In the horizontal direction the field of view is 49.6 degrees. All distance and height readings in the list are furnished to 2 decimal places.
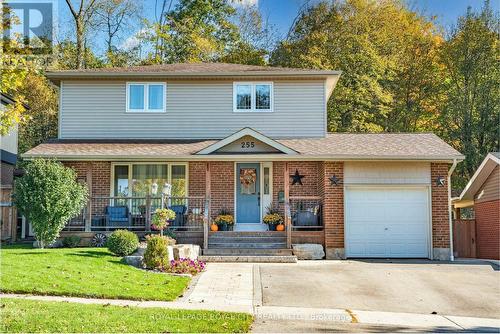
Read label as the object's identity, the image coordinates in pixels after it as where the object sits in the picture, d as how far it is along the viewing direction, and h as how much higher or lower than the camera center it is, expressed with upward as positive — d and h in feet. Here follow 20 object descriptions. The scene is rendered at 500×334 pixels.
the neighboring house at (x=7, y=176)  56.49 +3.78
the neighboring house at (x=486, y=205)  63.26 -0.44
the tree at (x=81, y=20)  108.37 +37.87
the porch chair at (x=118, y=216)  57.21 -1.38
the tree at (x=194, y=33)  113.19 +37.12
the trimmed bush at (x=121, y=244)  45.62 -3.45
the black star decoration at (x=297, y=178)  61.31 +2.76
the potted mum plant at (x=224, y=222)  57.98 -2.08
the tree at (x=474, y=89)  95.35 +20.15
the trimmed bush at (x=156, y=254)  42.16 -4.01
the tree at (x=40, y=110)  101.14 +17.58
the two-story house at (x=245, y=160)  56.24 +4.58
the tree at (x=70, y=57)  109.81 +30.09
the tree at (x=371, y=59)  96.48 +26.67
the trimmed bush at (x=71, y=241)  53.31 -3.80
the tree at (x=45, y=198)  46.91 +0.46
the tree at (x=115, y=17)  117.19 +41.03
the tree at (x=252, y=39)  112.88 +36.19
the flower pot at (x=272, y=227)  57.93 -2.63
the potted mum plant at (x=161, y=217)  48.03 -1.28
